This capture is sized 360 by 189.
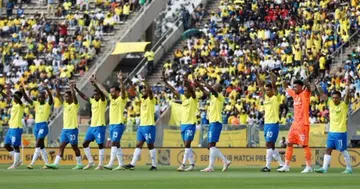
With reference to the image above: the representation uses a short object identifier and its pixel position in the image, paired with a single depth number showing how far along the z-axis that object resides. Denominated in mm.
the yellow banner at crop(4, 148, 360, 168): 41500
